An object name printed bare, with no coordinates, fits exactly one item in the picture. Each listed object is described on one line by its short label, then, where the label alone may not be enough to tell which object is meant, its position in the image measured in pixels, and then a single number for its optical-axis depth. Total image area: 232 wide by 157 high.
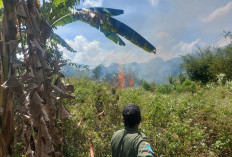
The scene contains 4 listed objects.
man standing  1.76
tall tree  2.21
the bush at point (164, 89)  13.76
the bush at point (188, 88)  11.55
